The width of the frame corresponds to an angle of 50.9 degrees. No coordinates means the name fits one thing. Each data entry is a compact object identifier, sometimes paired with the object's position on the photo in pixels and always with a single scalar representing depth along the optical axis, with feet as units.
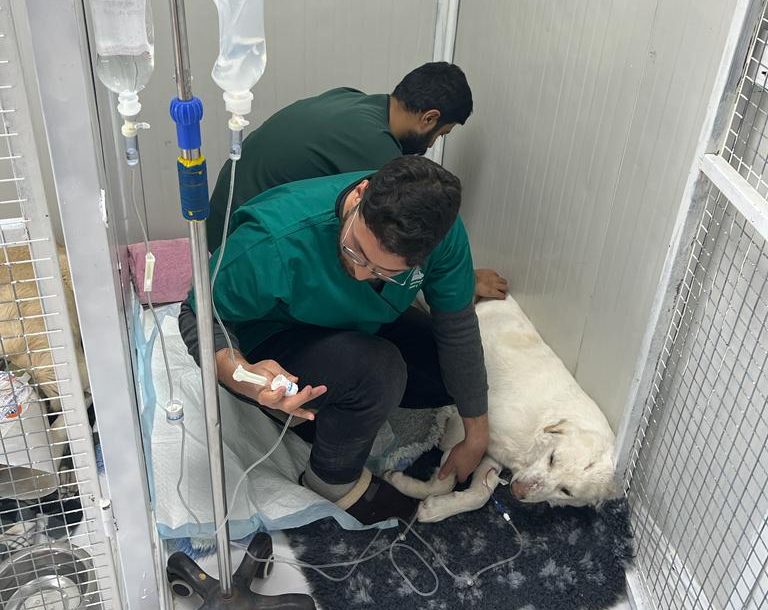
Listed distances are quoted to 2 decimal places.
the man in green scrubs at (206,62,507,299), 6.04
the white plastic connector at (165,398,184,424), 4.07
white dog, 5.38
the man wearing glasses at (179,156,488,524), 4.04
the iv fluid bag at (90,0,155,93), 2.90
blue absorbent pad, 5.36
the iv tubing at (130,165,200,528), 4.72
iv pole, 3.06
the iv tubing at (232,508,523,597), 5.21
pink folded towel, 7.13
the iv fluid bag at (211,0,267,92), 2.89
